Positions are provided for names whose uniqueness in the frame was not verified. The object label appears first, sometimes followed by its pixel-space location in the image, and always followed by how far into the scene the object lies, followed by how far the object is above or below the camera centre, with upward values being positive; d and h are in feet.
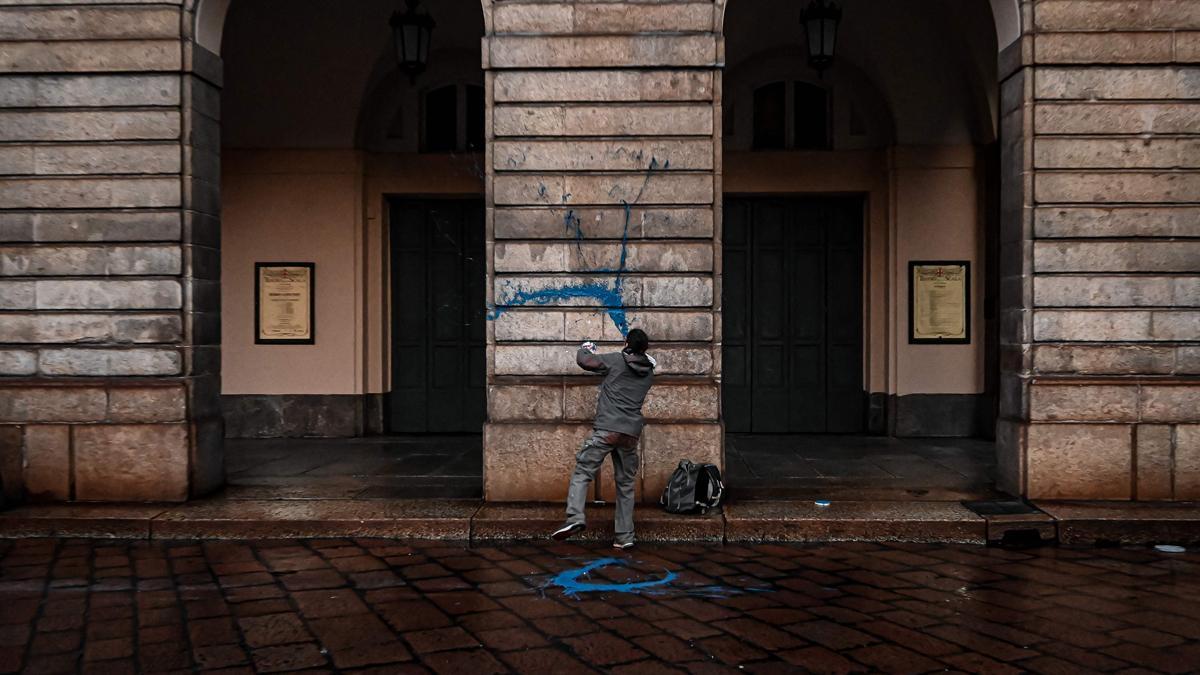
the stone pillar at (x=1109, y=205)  27.32 +3.69
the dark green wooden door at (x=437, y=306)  41.75 +1.09
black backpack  25.70 -4.40
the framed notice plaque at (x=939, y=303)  40.32 +1.21
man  23.82 -2.50
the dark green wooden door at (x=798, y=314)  41.60 +0.75
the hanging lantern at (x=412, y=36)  32.71 +10.32
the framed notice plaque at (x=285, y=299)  40.65 +1.35
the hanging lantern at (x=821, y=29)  32.86 +10.63
